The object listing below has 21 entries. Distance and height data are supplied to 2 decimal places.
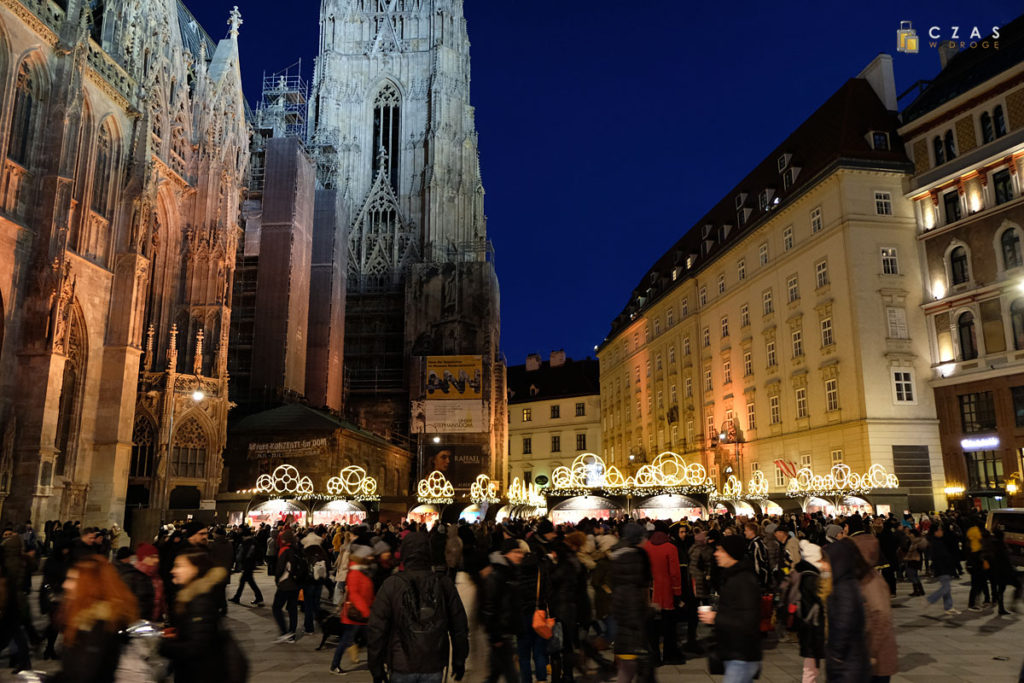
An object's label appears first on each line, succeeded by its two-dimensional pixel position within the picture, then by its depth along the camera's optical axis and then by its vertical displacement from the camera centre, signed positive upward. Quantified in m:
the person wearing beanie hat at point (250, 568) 15.92 -1.27
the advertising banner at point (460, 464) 53.31 +2.56
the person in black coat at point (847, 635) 5.64 -0.93
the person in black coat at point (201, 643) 4.75 -0.82
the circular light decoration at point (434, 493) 33.78 +0.43
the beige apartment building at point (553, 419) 71.81 +7.61
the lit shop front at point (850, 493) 29.30 +0.30
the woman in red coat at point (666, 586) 9.80 -1.03
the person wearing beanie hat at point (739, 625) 5.91 -0.90
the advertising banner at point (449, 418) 52.28 +5.53
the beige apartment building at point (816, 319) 32.88 +8.67
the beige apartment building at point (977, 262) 30.45 +9.59
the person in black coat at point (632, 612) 6.77 -0.92
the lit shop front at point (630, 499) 27.19 +0.11
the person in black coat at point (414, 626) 5.47 -0.84
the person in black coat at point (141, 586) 7.44 -0.76
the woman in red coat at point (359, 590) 8.45 -0.90
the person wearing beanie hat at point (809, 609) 7.40 -1.03
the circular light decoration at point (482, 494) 34.97 +0.43
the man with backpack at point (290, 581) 11.69 -1.12
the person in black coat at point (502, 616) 7.20 -1.04
